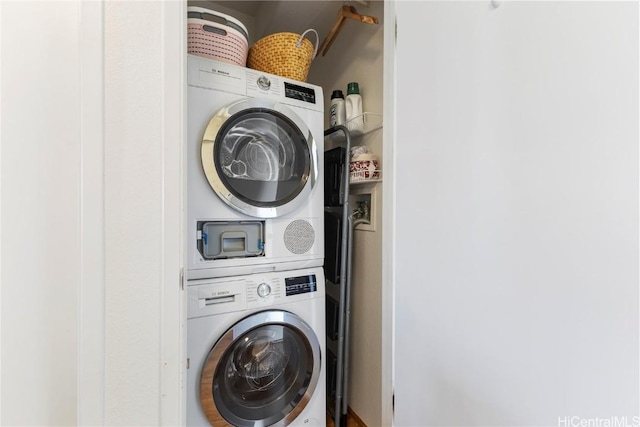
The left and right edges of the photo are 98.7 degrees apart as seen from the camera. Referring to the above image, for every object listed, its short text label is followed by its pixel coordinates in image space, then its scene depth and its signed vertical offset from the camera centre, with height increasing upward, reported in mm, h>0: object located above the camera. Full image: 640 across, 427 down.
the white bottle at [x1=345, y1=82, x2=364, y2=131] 1322 +529
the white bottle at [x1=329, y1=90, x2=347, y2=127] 1408 +535
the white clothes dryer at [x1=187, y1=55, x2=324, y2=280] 996 +165
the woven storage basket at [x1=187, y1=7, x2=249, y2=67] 1053 +697
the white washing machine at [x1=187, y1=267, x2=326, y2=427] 979 -548
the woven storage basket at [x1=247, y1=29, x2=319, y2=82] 1214 +714
